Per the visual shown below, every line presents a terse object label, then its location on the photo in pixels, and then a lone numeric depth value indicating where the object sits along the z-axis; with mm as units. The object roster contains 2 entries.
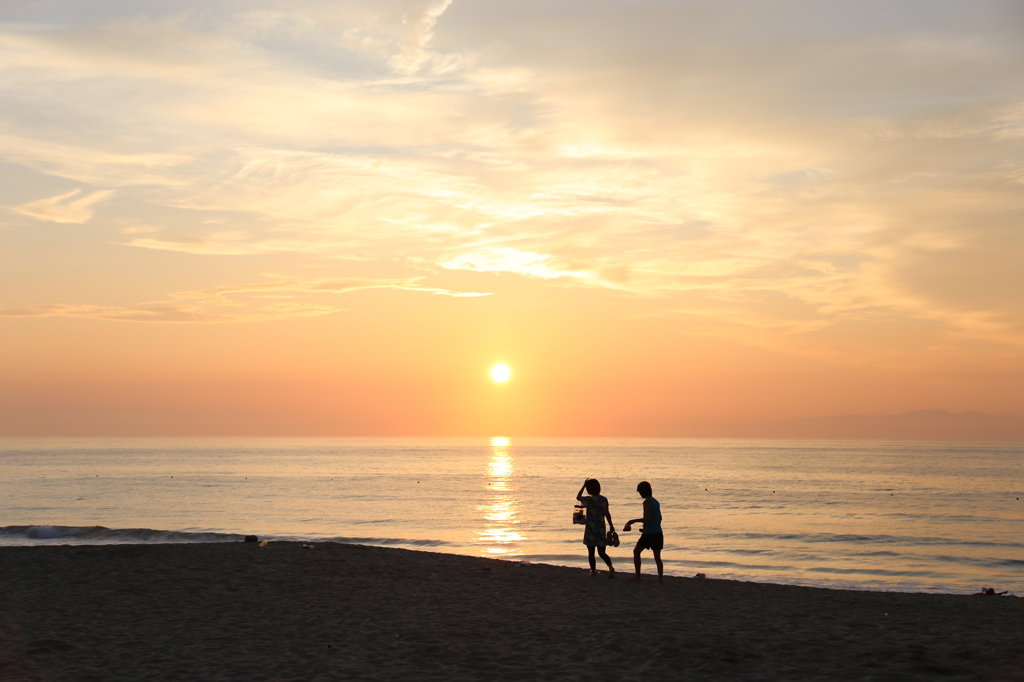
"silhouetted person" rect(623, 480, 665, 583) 15602
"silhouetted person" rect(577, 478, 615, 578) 16375
